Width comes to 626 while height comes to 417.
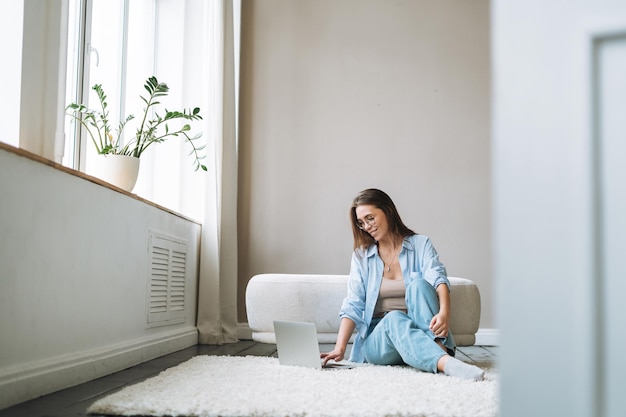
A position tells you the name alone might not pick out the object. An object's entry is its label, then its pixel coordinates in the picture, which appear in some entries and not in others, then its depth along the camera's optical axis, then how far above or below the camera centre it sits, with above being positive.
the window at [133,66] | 2.93 +1.00
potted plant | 2.86 +0.58
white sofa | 3.23 -0.19
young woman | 2.38 -0.10
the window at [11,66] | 1.86 +0.54
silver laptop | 2.25 -0.28
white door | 0.56 +0.04
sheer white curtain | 3.65 +0.41
